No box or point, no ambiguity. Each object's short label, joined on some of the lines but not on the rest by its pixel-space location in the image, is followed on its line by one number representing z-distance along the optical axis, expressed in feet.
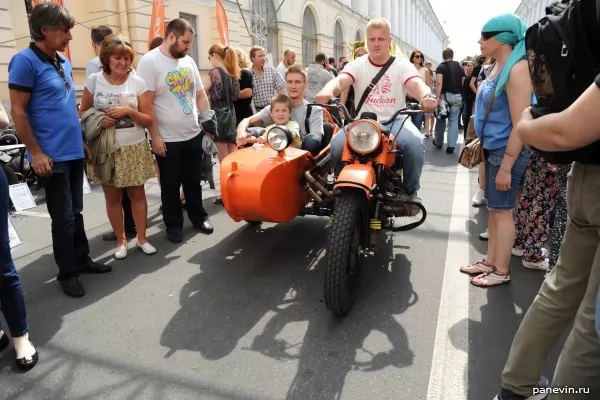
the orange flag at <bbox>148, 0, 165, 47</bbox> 29.76
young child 12.66
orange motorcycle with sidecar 8.98
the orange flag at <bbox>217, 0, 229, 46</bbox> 36.42
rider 11.03
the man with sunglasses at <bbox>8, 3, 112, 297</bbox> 9.48
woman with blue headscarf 9.24
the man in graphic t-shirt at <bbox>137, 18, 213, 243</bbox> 13.00
